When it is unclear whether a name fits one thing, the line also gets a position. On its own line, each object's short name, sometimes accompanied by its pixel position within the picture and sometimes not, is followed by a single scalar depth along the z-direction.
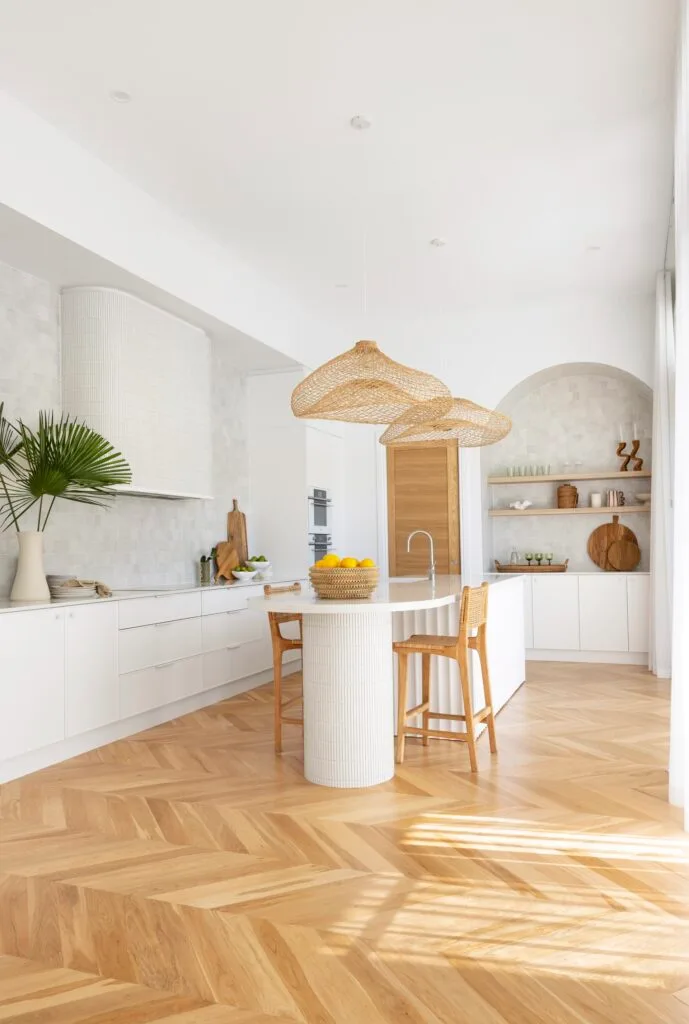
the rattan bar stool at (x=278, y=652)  4.22
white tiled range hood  4.93
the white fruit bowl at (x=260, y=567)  6.70
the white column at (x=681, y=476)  3.05
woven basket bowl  3.59
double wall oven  7.36
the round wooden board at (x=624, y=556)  7.39
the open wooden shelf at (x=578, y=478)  7.13
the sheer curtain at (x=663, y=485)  6.03
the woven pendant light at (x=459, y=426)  4.84
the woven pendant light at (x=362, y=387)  3.91
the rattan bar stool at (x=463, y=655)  3.79
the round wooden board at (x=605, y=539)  7.45
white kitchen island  3.57
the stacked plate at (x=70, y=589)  4.52
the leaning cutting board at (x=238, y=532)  6.98
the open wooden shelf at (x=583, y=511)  7.20
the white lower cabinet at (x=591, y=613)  6.85
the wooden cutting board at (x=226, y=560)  6.50
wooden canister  7.50
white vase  4.25
